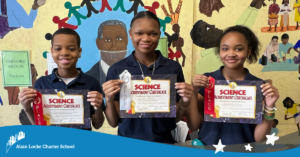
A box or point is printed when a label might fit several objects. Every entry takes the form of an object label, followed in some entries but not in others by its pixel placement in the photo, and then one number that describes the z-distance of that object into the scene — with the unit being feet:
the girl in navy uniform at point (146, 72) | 4.40
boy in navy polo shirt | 4.54
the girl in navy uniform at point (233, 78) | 4.35
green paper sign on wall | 7.20
